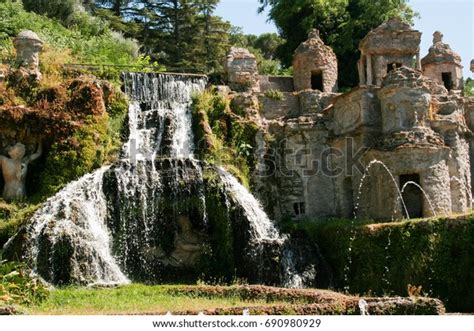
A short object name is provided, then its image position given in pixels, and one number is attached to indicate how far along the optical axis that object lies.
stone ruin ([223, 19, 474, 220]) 23.59
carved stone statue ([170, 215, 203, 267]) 21.61
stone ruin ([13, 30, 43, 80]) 27.22
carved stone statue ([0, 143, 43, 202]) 23.56
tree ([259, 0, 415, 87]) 39.72
